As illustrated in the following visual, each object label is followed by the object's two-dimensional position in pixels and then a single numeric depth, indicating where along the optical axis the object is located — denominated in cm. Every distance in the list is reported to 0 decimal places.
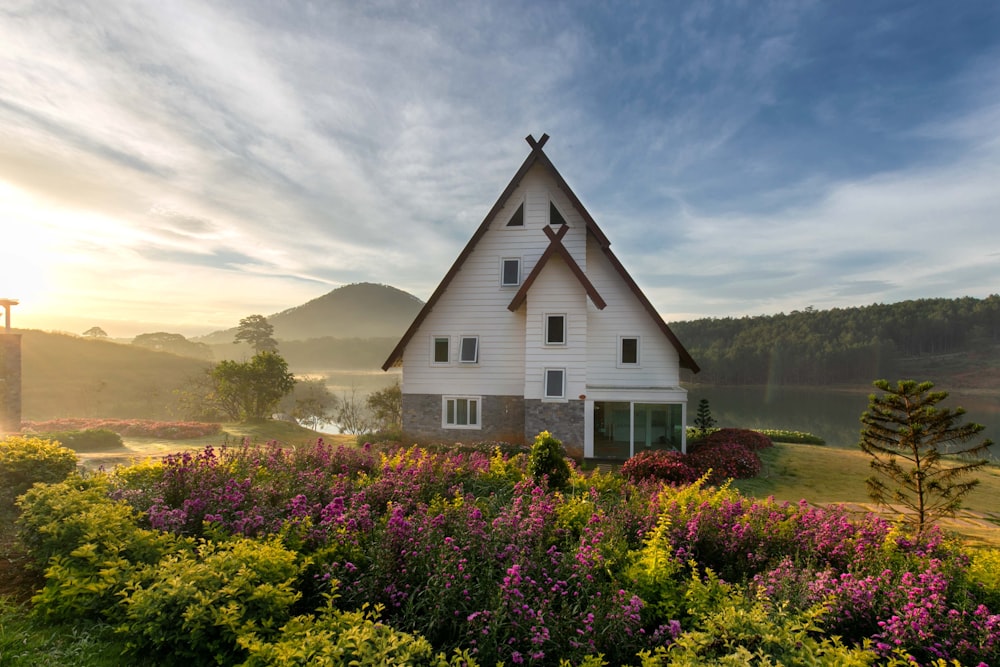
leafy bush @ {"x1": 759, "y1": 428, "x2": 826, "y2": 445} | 2456
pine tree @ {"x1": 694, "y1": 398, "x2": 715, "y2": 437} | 2208
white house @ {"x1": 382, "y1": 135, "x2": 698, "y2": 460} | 1625
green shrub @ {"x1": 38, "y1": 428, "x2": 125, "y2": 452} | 1599
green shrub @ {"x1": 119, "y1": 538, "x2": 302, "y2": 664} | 366
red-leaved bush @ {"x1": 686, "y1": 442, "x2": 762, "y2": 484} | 1338
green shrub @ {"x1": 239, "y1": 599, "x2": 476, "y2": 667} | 315
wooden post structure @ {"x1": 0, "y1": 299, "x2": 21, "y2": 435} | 1761
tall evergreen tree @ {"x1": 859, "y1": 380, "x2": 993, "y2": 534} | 829
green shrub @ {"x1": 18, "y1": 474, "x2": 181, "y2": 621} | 429
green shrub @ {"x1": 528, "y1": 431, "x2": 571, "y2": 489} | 970
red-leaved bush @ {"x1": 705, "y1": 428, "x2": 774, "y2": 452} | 1834
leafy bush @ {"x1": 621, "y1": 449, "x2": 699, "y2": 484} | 1234
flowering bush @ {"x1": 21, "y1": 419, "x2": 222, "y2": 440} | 1873
